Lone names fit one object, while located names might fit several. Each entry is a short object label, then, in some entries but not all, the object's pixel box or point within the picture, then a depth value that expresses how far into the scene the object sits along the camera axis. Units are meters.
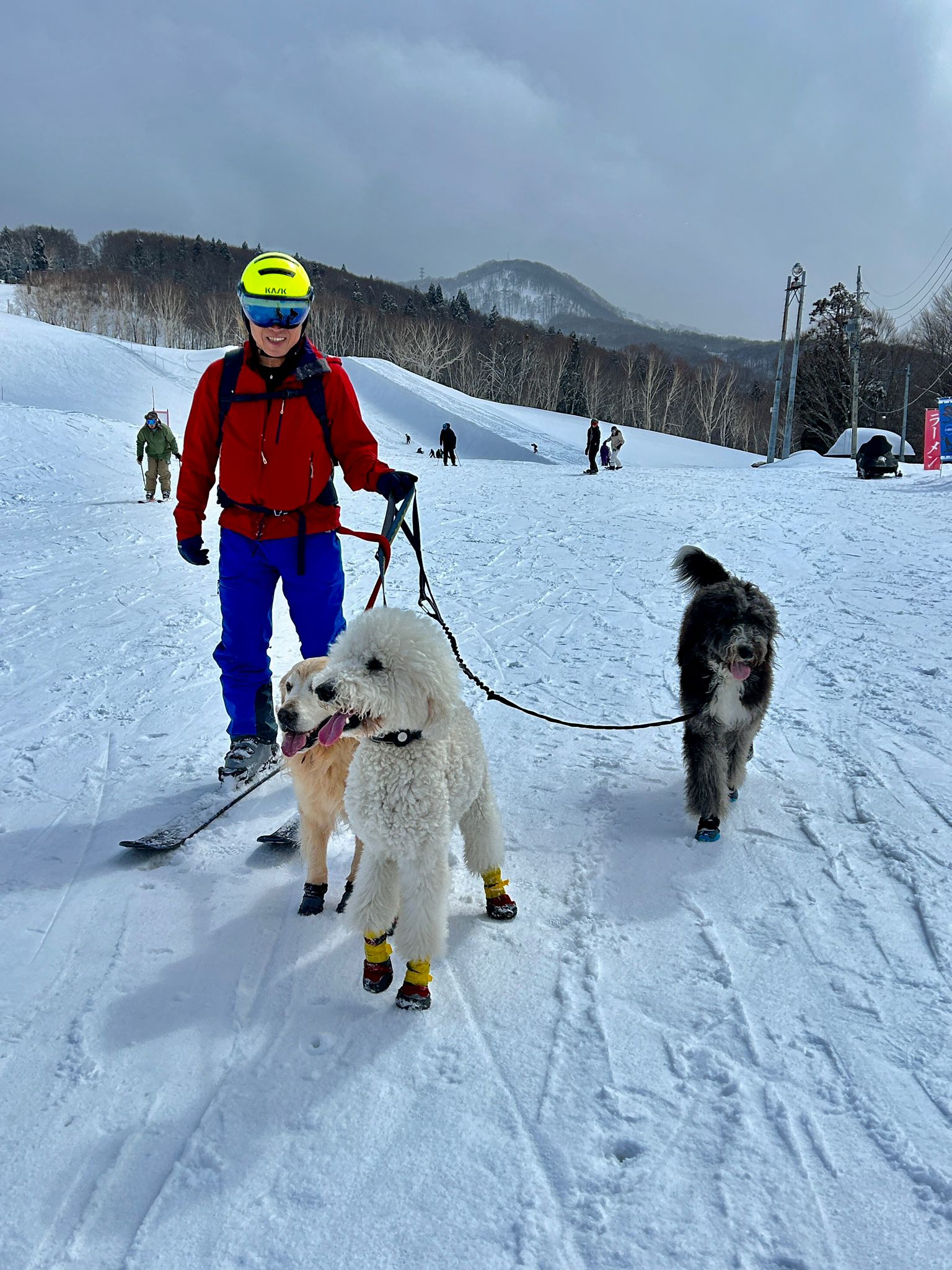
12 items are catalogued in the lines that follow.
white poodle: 2.28
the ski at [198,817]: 3.23
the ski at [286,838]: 3.28
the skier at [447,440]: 25.44
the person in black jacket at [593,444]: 23.53
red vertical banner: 22.73
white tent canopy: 31.42
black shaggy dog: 3.47
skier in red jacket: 3.24
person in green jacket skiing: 13.90
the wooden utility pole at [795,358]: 31.67
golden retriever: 2.66
